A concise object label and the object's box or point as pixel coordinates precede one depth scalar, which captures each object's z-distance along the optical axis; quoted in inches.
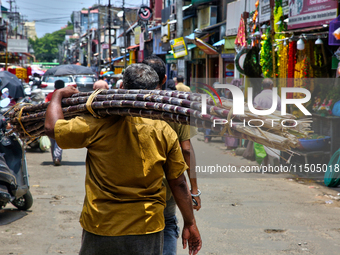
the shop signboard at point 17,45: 1648.7
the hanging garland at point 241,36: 510.1
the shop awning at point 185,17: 893.8
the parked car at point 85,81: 1191.6
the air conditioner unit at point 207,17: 745.0
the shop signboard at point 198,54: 802.4
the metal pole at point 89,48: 3102.9
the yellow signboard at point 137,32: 1521.9
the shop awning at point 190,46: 823.1
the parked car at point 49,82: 999.8
